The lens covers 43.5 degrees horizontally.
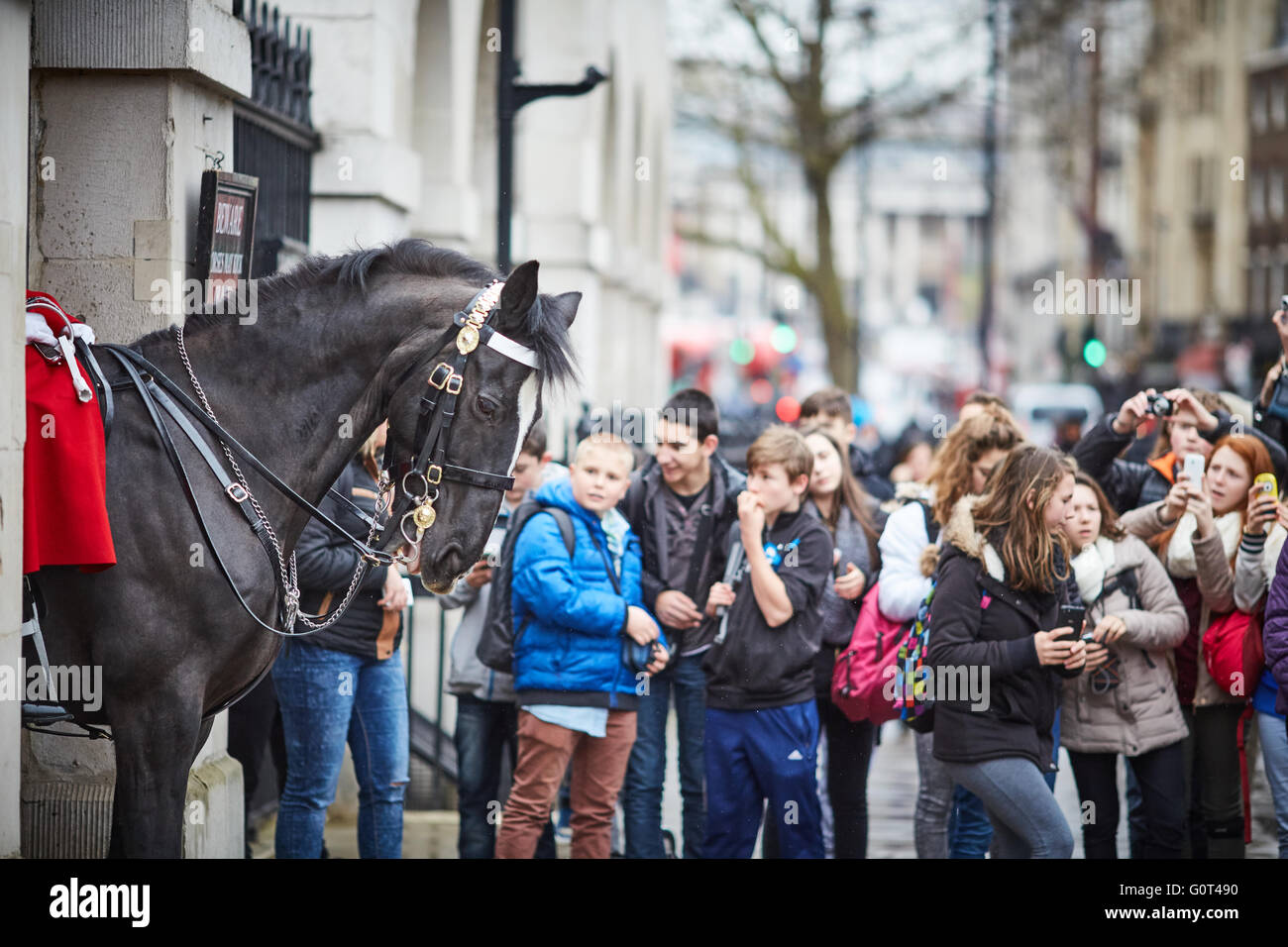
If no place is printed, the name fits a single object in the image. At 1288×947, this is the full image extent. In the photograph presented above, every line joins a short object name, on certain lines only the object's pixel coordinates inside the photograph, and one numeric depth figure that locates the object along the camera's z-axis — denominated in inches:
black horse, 174.4
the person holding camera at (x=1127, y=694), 247.1
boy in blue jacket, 246.8
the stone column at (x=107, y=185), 221.5
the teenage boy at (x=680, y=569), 272.7
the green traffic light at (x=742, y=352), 1690.5
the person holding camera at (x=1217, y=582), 251.8
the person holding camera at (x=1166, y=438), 280.4
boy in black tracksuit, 247.0
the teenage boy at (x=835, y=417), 330.0
